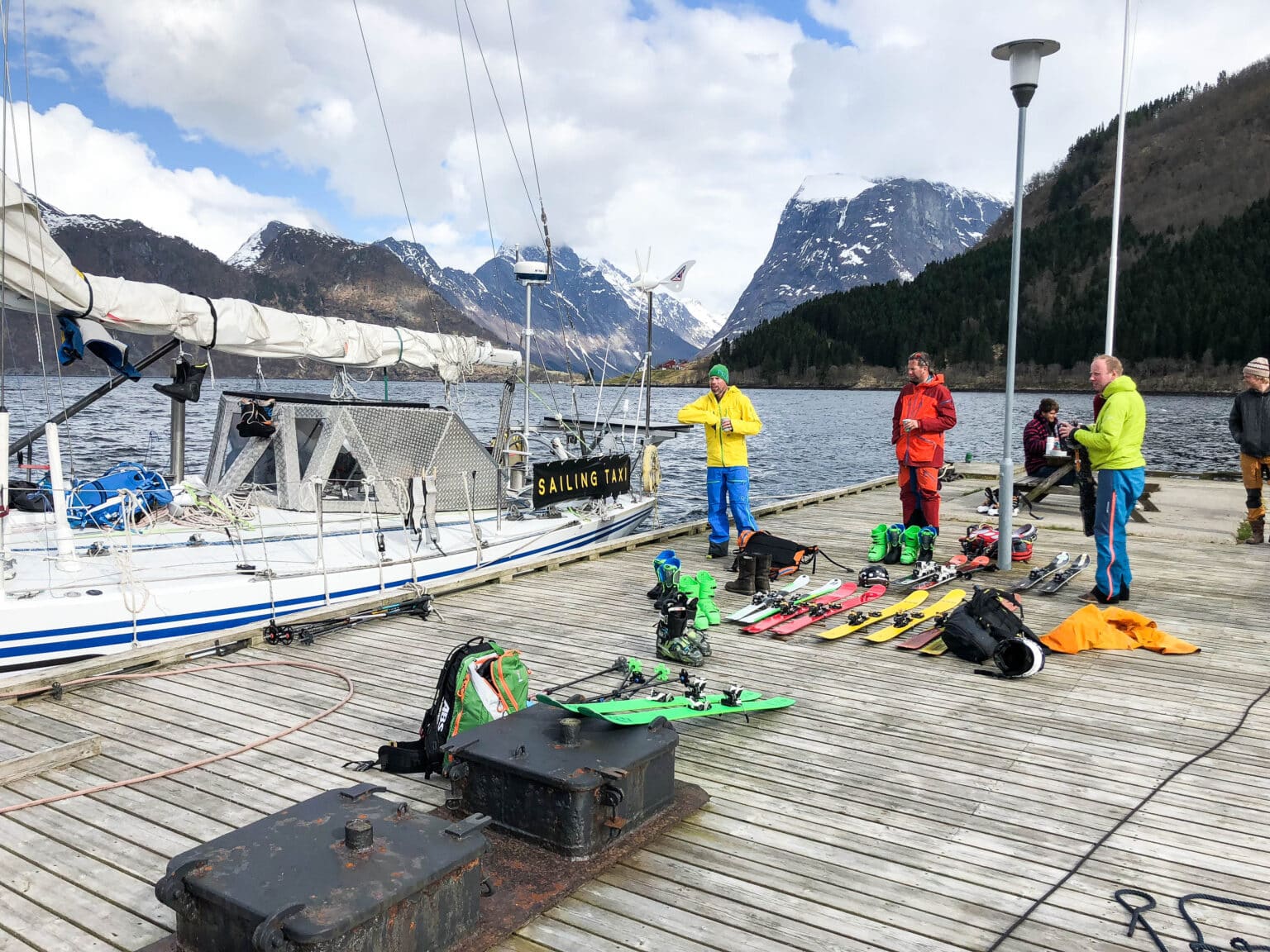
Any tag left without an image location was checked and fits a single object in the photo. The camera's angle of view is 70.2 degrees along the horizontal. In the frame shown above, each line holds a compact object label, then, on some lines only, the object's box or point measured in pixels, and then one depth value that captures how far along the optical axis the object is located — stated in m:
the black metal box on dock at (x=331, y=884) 2.52
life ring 14.07
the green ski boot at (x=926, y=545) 9.30
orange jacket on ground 6.53
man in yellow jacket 9.62
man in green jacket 7.53
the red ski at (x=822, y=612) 7.06
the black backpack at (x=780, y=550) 9.11
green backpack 4.36
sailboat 7.75
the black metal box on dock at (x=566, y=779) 3.50
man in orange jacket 9.45
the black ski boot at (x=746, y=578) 8.35
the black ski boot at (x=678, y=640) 6.21
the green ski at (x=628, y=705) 4.09
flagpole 13.00
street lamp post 8.17
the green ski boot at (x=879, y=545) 9.76
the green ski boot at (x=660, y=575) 7.84
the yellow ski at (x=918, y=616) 6.91
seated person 14.05
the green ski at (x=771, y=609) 7.36
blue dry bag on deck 9.26
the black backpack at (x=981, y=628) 6.23
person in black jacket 10.20
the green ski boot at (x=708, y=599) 7.25
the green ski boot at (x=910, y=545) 9.50
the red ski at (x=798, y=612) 7.13
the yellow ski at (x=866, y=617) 7.00
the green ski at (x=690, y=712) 4.14
